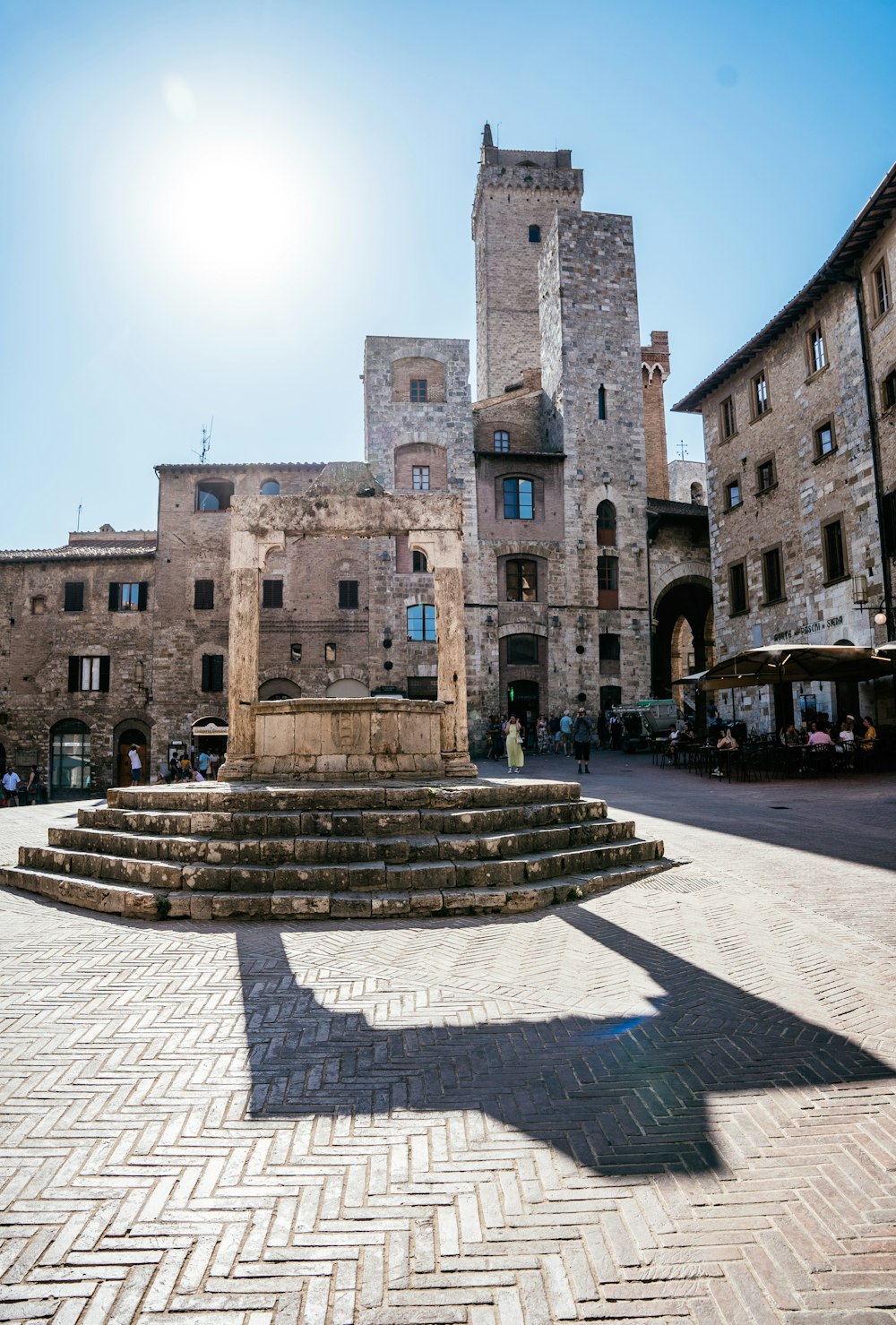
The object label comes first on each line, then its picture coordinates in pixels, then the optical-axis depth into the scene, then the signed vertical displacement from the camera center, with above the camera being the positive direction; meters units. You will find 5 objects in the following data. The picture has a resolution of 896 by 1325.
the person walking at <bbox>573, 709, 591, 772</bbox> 20.64 -0.08
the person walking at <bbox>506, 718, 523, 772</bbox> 20.17 -0.27
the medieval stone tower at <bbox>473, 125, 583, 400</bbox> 44.91 +28.80
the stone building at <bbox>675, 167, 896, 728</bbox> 19.00 +7.72
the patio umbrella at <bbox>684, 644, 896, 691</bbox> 15.92 +1.47
